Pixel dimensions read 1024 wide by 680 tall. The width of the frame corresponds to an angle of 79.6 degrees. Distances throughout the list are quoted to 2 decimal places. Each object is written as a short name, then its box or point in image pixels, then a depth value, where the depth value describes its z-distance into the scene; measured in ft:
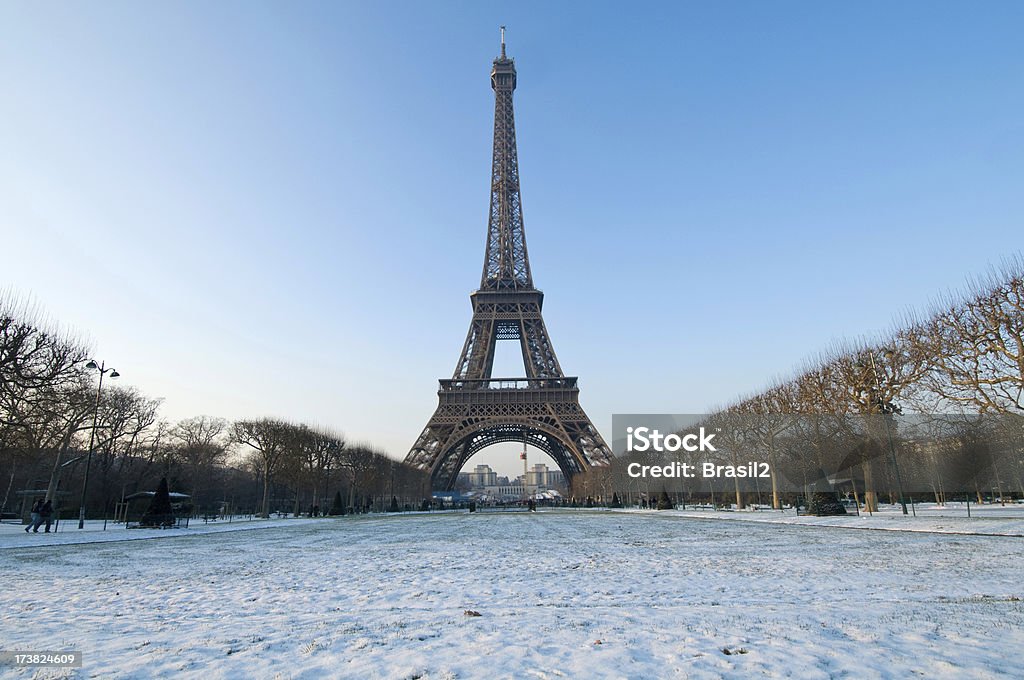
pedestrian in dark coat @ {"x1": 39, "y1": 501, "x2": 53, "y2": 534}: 82.84
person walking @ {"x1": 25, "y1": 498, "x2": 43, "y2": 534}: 82.07
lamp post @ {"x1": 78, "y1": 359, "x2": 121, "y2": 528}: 91.58
